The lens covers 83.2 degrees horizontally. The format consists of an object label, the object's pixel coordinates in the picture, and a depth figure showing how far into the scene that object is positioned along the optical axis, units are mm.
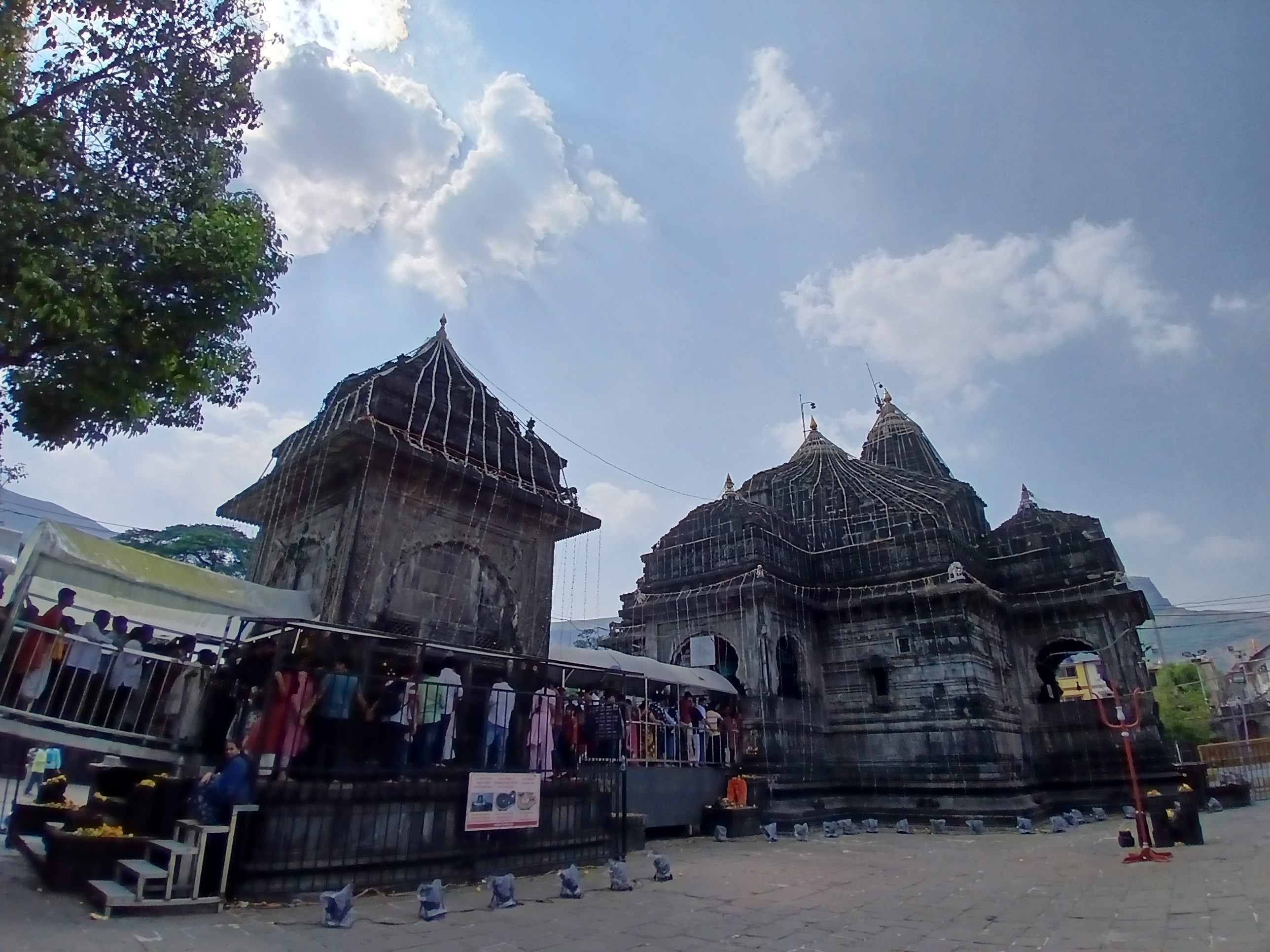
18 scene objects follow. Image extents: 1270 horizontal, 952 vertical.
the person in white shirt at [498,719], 10430
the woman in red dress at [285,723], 8547
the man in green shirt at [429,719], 10055
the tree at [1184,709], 44844
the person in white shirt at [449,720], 10375
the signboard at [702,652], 21797
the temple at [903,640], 20516
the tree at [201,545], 38531
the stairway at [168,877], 6633
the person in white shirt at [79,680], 8227
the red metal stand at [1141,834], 10930
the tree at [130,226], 6832
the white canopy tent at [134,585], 7922
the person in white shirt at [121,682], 8797
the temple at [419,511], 12164
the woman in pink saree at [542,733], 11484
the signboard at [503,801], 9516
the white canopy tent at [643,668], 15406
